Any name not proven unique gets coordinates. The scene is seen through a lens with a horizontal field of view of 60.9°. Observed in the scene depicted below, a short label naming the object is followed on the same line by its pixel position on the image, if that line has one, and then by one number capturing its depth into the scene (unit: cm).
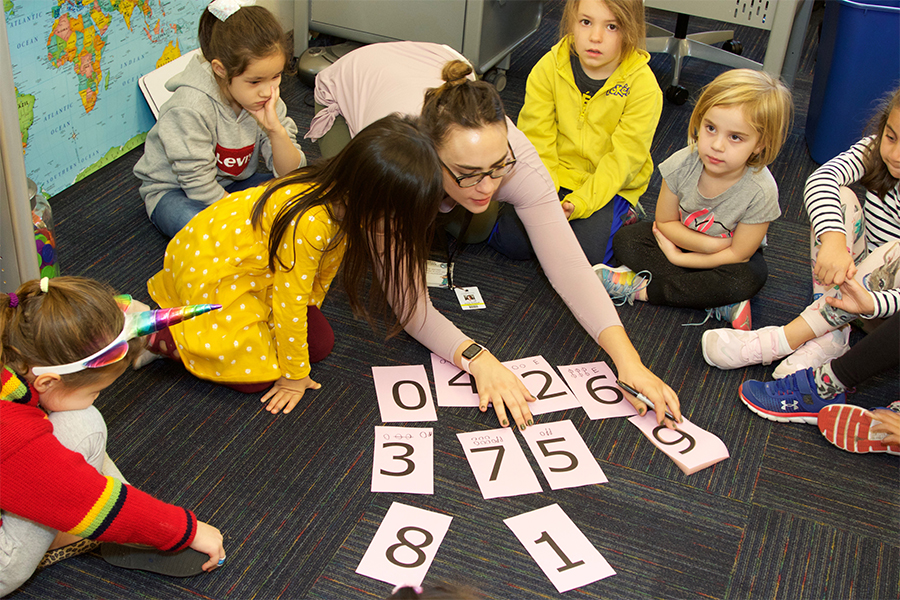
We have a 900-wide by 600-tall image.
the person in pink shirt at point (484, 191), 165
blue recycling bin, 265
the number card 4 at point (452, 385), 189
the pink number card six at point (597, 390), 189
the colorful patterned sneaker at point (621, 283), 228
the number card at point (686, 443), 176
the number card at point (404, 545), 147
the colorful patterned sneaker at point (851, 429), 180
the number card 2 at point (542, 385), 190
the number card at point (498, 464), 167
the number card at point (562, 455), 171
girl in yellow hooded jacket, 224
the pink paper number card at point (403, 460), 166
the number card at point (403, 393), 184
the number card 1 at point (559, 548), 150
